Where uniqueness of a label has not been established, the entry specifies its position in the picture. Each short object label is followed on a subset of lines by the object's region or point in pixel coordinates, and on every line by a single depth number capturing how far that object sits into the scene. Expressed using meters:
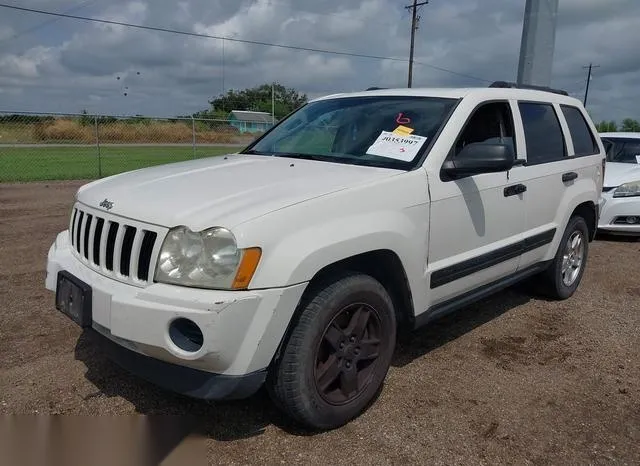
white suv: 2.43
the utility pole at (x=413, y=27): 36.97
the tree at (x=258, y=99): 60.97
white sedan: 7.76
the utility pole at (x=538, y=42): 10.06
